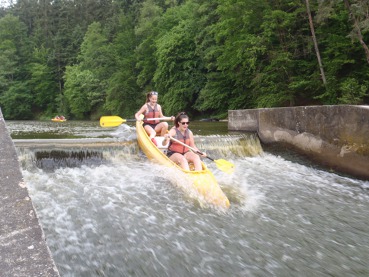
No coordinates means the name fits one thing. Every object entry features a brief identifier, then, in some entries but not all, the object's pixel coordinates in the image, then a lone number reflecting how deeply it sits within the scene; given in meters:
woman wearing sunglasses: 5.38
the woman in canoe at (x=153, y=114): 7.48
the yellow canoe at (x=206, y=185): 4.39
